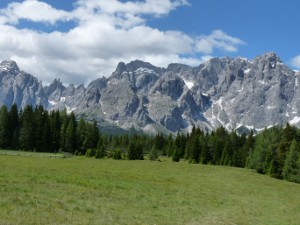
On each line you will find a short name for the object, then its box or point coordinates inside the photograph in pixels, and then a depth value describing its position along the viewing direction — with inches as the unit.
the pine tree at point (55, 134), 5054.1
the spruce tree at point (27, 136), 4726.9
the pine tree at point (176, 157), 4766.2
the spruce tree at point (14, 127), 4913.9
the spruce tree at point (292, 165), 3176.7
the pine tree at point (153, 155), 4626.0
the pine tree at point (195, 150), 5068.9
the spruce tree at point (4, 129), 4766.2
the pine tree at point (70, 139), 4995.8
